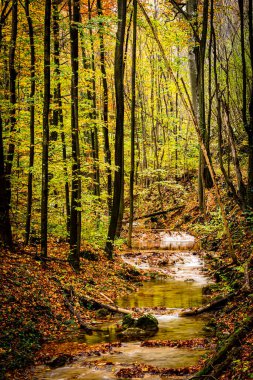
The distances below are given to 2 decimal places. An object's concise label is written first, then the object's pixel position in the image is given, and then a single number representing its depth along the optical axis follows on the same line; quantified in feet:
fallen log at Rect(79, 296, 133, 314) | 34.22
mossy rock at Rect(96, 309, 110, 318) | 34.03
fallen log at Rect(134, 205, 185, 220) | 92.31
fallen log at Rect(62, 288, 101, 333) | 29.89
